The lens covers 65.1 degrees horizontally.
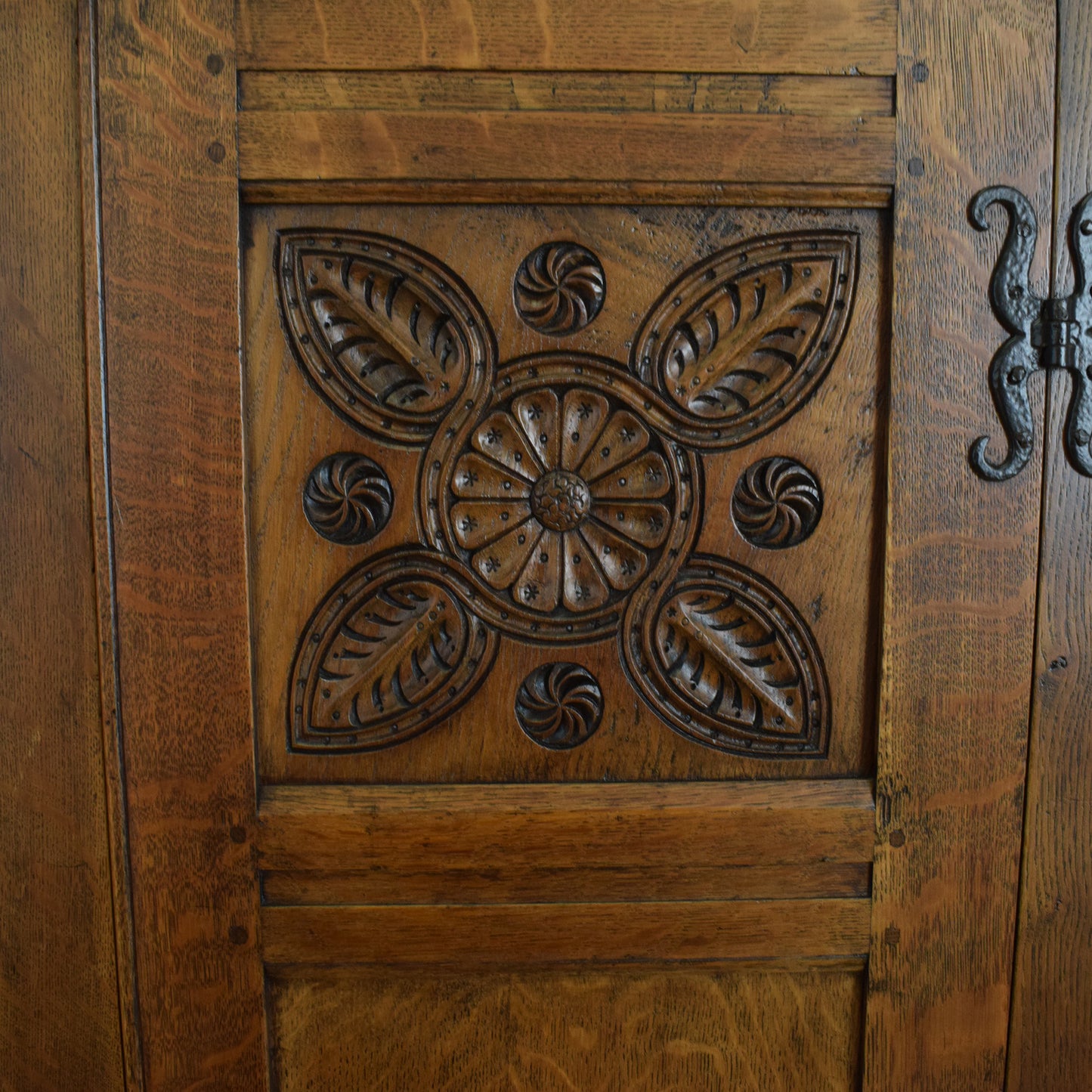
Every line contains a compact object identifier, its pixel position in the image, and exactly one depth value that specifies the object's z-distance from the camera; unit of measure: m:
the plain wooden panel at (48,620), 0.74
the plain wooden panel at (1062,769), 0.76
